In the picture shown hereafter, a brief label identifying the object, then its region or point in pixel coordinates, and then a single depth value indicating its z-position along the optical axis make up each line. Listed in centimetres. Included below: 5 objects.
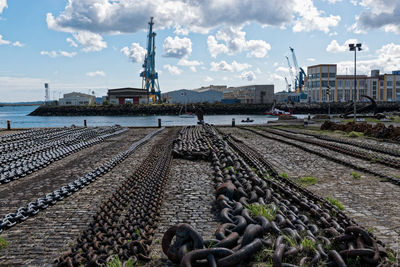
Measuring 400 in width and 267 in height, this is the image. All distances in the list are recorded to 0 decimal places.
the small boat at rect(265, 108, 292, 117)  7412
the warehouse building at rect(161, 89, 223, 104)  12550
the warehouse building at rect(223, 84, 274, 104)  11162
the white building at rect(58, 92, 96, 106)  11975
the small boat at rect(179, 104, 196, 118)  7712
